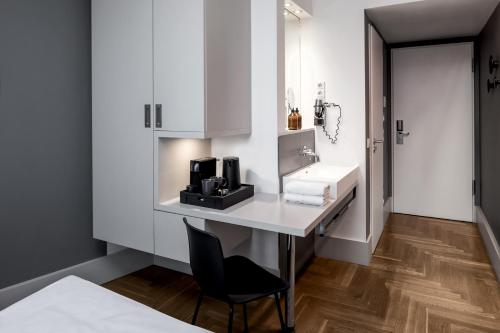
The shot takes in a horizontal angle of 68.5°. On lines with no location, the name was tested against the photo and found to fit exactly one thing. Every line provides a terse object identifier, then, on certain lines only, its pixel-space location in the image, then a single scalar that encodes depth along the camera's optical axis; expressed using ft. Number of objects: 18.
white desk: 6.14
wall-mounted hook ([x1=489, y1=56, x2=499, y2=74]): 9.60
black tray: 7.06
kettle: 7.92
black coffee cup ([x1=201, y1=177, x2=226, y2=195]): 7.30
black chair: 5.60
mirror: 10.49
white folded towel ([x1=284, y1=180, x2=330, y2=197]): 7.11
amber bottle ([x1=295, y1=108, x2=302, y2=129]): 9.58
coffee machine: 7.66
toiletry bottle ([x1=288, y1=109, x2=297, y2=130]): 9.53
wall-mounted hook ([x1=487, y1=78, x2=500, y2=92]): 9.51
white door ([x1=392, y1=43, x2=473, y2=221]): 13.92
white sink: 7.79
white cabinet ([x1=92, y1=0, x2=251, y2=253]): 7.14
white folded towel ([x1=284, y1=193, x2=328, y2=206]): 7.11
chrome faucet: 9.82
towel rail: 9.76
